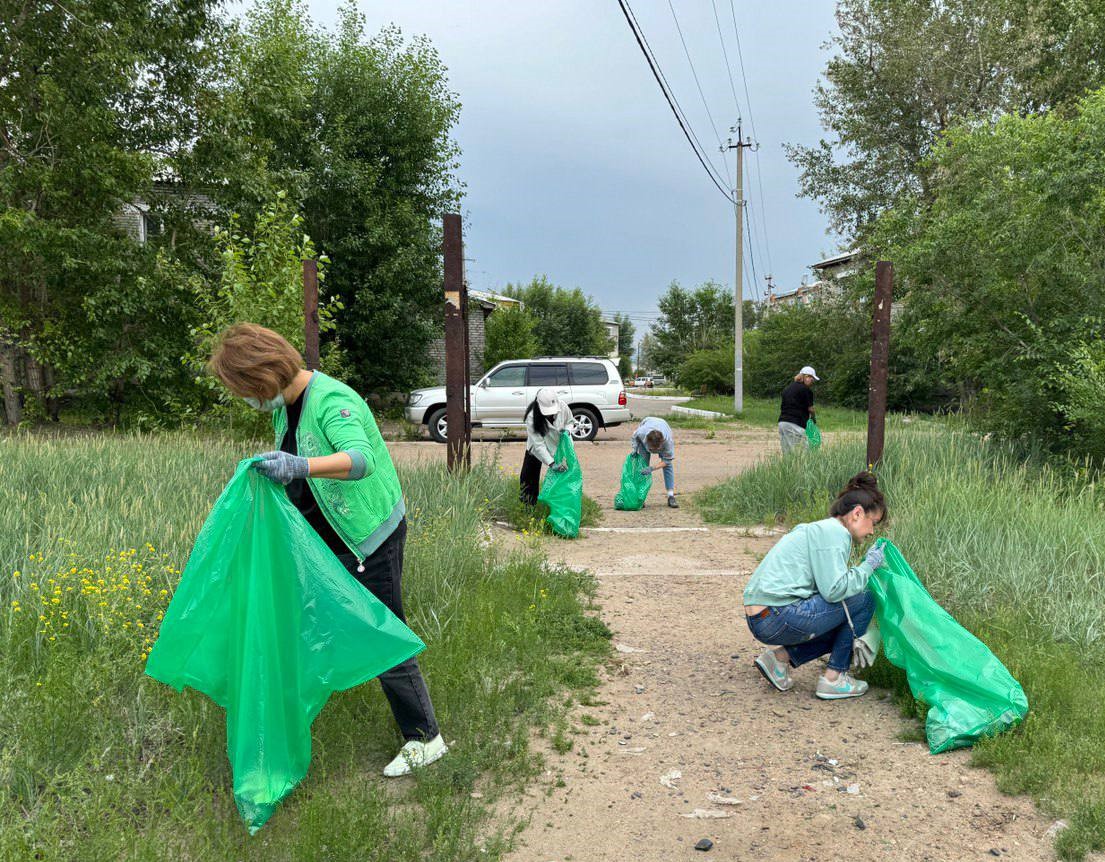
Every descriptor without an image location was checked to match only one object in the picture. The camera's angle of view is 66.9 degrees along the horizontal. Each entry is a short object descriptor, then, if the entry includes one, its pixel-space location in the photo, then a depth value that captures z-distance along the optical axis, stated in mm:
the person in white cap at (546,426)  7926
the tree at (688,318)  56312
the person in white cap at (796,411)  11062
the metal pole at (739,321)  25000
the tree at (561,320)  58344
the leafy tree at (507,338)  37094
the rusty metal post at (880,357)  8516
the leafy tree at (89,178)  13117
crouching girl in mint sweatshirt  3867
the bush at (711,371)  38594
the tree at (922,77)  20359
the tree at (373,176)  19250
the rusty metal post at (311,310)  8141
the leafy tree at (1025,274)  8523
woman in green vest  2777
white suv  18125
